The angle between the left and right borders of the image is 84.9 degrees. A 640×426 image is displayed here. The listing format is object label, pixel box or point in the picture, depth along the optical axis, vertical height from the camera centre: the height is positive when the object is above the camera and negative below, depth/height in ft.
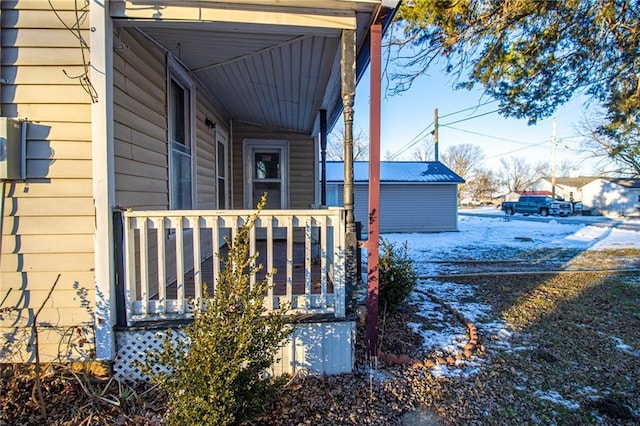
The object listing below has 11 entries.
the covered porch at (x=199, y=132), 8.49 +2.53
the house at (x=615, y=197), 98.07 +3.51
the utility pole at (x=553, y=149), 95.86 +16.70
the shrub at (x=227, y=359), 5.98 -2.69
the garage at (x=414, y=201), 48.93 +1.26
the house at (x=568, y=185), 122.73 +9.29
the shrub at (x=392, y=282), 13.17 -2.74
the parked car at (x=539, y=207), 85.56 +0.61
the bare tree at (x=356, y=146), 91.61 +16.99
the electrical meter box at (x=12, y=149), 7.68 +1.41
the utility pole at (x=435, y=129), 61.57 +14.41
